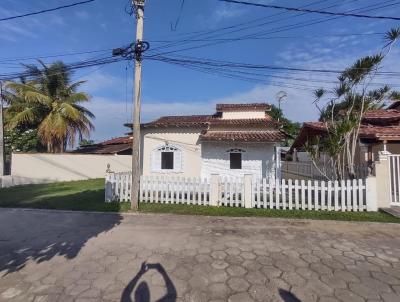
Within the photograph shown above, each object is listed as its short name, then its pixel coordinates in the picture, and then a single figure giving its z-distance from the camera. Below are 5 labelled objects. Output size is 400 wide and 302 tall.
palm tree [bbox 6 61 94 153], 19.75
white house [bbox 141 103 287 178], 12.61
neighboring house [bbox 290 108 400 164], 10.66
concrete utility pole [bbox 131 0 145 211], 9.40
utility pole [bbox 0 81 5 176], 15.83
